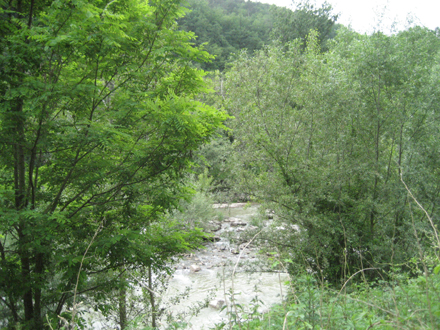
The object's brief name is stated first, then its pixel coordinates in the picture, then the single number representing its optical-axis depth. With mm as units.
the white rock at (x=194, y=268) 10633
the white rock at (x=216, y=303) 7867
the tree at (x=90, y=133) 3379
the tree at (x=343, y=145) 7301
